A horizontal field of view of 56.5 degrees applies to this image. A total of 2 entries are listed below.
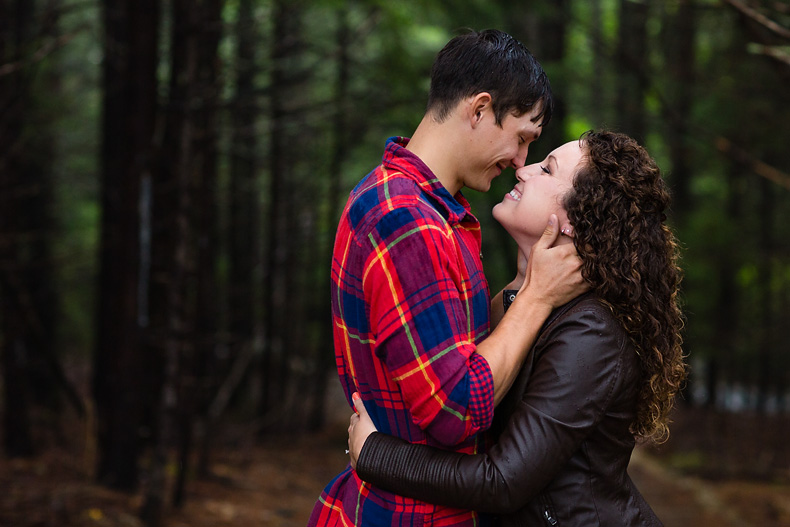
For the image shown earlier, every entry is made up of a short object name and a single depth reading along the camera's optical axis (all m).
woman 2.05
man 1.98
